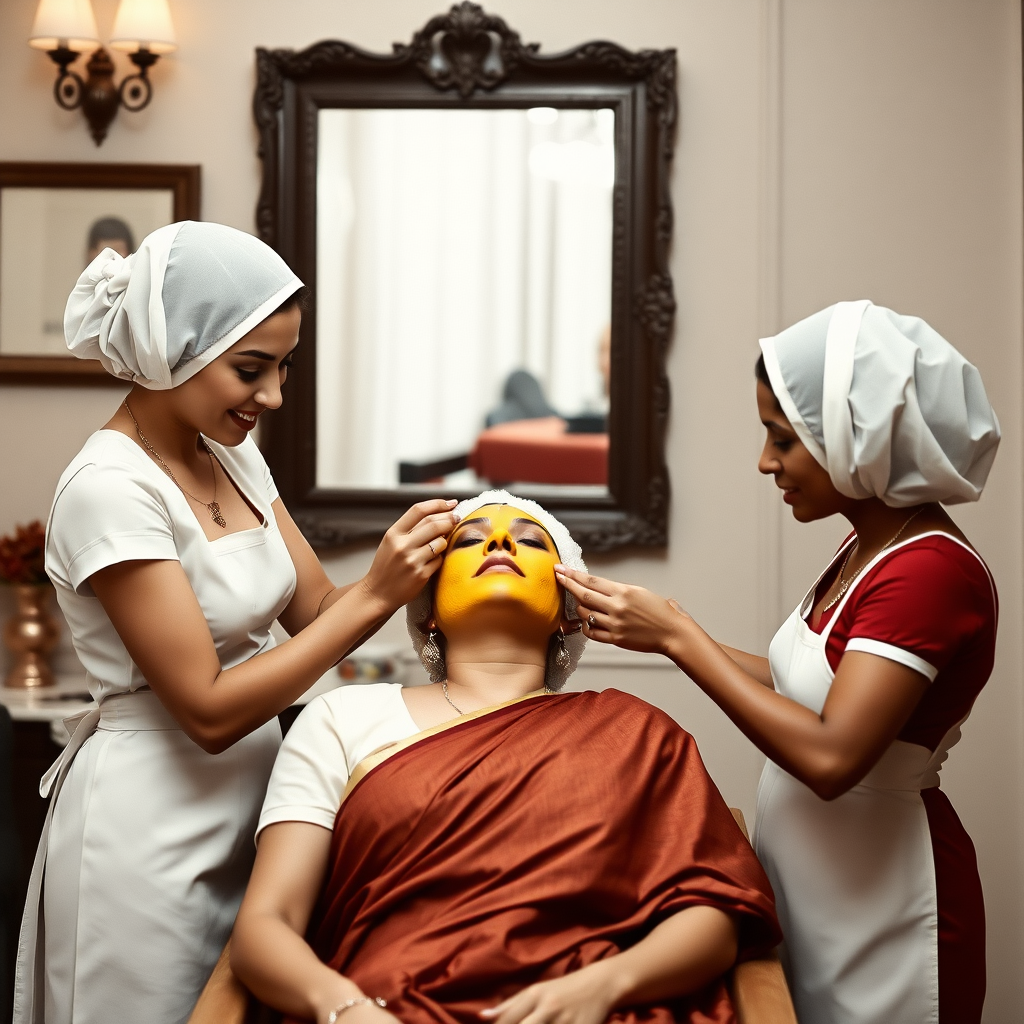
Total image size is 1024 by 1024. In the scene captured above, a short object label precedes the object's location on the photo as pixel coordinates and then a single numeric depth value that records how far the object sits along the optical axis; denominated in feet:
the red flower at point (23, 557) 10.52
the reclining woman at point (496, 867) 4.88
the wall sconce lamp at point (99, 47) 10.57
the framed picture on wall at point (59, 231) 11.00
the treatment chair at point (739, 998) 4.95
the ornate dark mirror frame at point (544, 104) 10.65
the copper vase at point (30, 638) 10.80
